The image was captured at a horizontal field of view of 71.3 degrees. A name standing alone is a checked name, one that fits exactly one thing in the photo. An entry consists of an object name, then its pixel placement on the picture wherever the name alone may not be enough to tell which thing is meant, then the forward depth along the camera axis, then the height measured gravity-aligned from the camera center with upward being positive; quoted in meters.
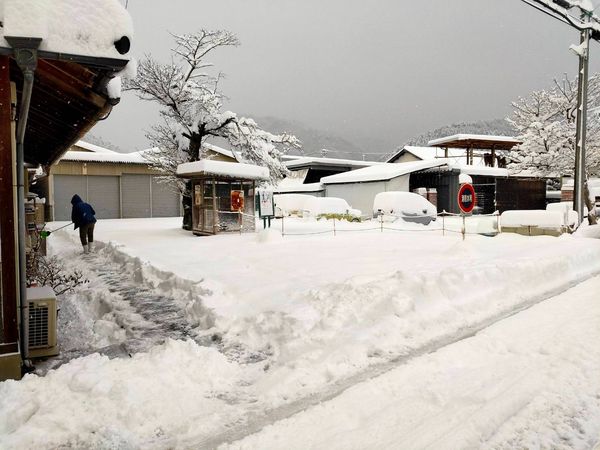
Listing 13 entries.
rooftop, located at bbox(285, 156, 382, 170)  34.09 +3.60
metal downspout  3.44 +0.74
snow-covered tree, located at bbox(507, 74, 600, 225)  22.02 +3.56
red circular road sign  10.17 +0.18
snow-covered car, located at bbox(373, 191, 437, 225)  20.48 -0.12
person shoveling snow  11.85 -0.38
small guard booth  15.20 +0.37
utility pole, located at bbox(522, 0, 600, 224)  14.19 +4.49
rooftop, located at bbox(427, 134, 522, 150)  33.19 +5.24
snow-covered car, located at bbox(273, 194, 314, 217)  25.62 +0.12
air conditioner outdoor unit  4.36 -1.25
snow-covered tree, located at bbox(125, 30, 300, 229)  17.47 +3.88
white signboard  15.67 +0.11
